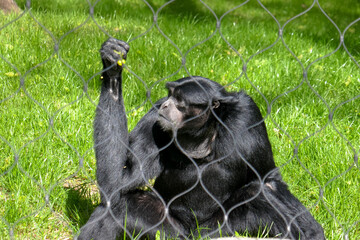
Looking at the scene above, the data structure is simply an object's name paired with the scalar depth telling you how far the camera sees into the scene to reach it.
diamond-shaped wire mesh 7.48
